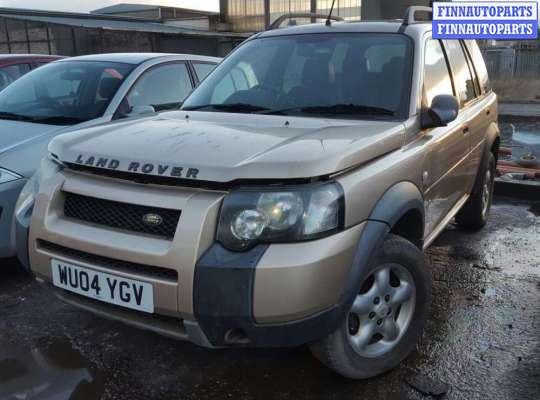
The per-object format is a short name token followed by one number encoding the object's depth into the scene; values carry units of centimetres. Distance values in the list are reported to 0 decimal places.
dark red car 594
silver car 365
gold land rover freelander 207
